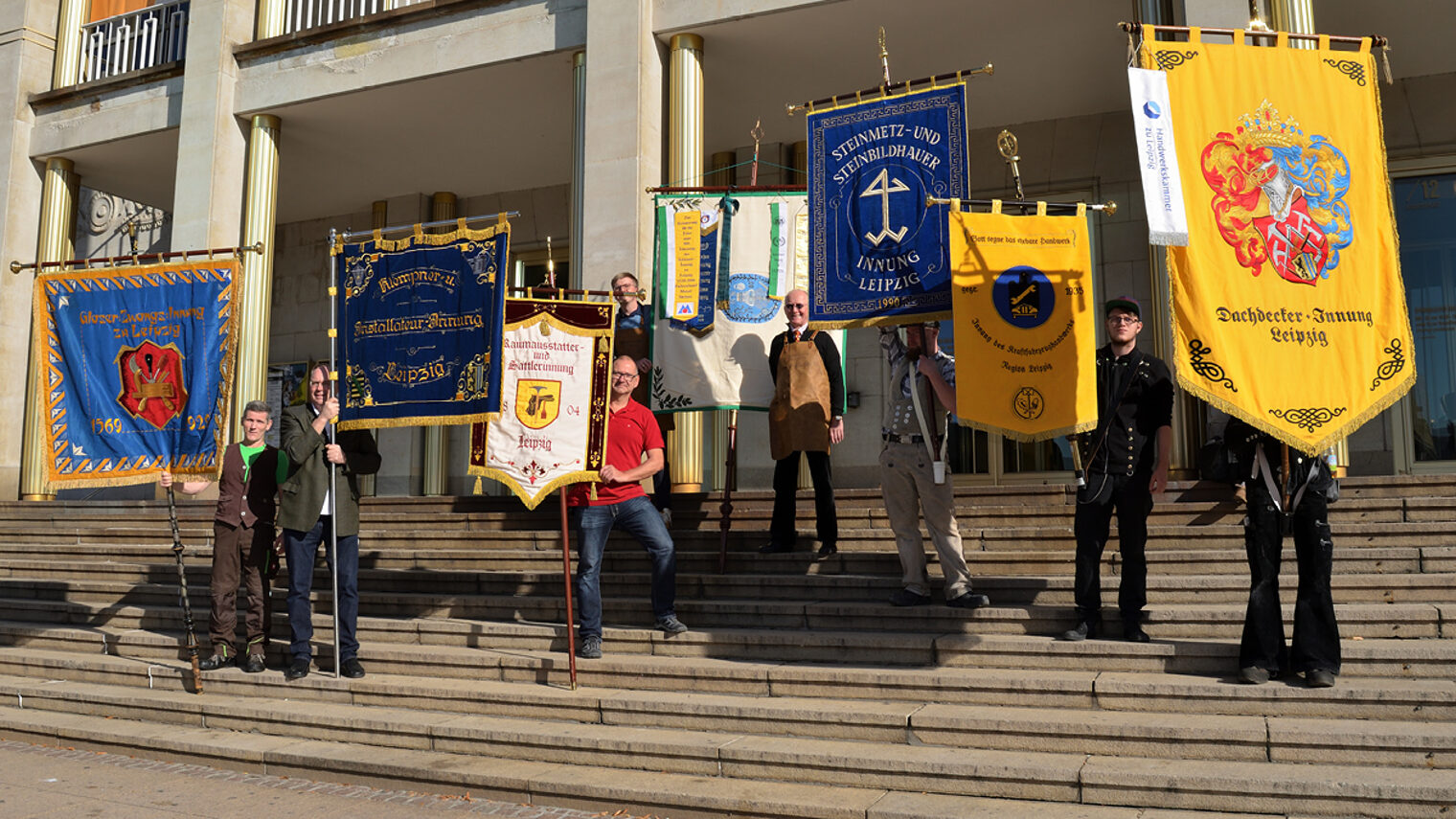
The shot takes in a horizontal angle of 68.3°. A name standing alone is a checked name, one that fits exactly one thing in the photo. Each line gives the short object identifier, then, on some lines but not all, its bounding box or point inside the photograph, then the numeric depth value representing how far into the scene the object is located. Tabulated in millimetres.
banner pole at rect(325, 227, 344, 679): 6910
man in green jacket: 7004
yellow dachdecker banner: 5316
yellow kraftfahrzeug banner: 5957
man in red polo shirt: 6684
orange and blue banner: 7664
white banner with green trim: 8484
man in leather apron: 7574
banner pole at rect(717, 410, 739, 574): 7547
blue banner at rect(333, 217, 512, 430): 6961
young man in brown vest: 7473
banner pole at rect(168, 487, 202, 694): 7145
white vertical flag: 5336
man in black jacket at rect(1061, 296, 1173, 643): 5805
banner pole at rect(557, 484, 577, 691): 6253
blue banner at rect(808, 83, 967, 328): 6609
